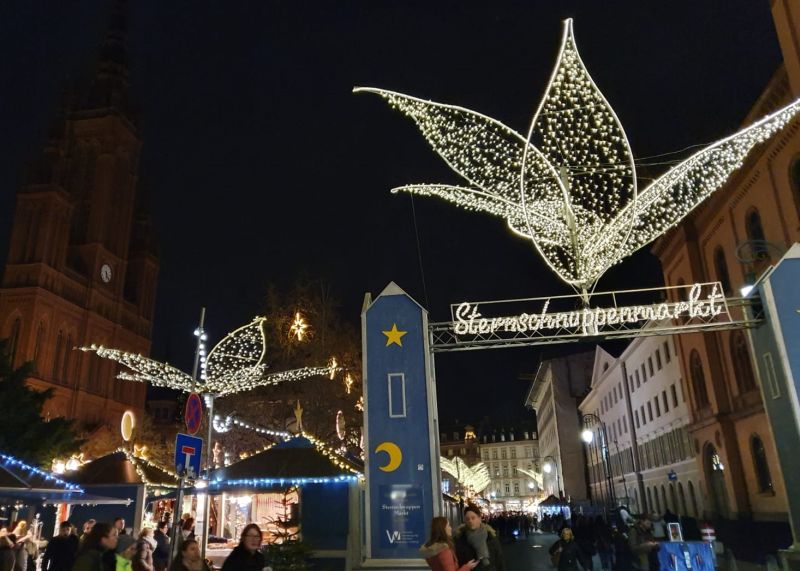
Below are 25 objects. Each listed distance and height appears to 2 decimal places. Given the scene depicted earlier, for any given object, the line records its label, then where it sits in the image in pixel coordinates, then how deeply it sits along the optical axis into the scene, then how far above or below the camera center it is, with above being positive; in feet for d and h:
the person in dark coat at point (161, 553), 44.53 -2.95
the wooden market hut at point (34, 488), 38.24 +1.63
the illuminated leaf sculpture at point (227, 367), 55.16 +12.98
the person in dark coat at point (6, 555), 34.60 -2.08
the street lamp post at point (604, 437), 104.59 +8.84
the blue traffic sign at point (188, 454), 31.24 +2.68
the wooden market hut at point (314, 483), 46.09 +1.63
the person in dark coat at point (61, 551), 35.73 -2.03
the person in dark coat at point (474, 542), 20.99 -1.43
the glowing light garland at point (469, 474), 147.70 +6.52
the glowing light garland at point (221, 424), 76.00 +10.25
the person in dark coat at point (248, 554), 17.12 -1.26
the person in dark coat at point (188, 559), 17.15 -1.31
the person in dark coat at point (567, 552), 35.17 -3.19
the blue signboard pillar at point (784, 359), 44.91 +8.93
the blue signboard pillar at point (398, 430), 44.16 +5.00
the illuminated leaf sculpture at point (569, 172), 41.45 +22.63
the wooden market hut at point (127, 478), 54.54 +2.91
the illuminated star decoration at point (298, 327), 99.60 +27.10
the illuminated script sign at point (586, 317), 47.34 +12.91
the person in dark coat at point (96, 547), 20.81 -1.15
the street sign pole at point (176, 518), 31.65 -0.41
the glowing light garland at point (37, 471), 42.27 +2.90
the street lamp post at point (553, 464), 200.75 +11.99
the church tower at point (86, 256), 173.99 +79.82
